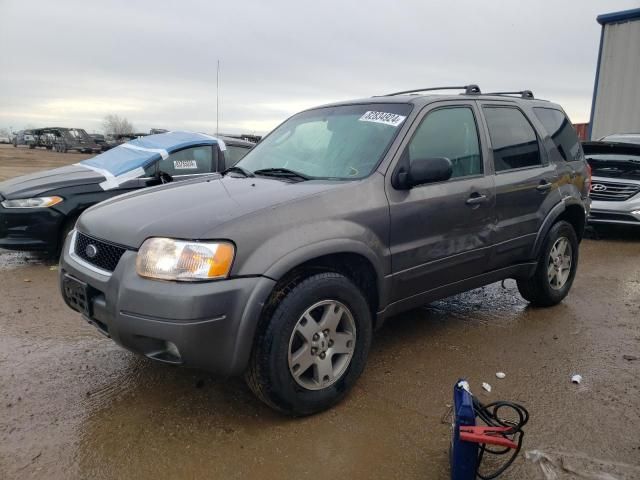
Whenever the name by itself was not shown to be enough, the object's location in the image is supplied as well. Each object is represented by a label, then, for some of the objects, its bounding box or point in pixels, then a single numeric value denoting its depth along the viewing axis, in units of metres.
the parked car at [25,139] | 40.45
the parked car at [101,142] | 32.63
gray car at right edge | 7.85
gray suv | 2.47
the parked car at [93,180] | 5.52
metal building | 13.48
